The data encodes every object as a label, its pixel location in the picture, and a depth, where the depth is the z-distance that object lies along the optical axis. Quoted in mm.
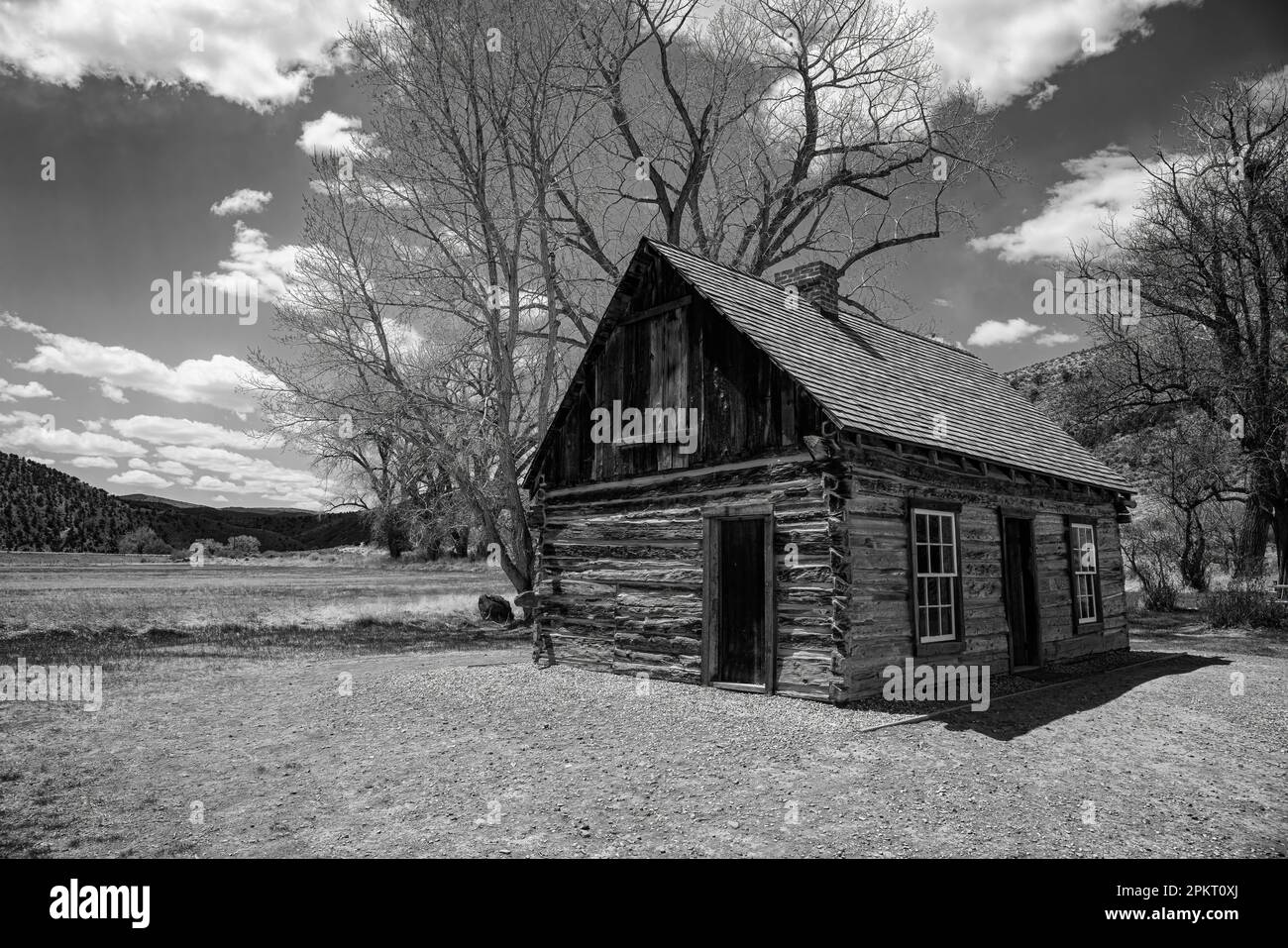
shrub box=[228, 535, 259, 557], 57188
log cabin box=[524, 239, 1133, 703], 10414
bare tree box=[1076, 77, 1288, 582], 21812
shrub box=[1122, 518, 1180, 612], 23859
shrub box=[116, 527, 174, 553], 53875
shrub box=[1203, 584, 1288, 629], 19391
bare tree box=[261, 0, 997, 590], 19172
